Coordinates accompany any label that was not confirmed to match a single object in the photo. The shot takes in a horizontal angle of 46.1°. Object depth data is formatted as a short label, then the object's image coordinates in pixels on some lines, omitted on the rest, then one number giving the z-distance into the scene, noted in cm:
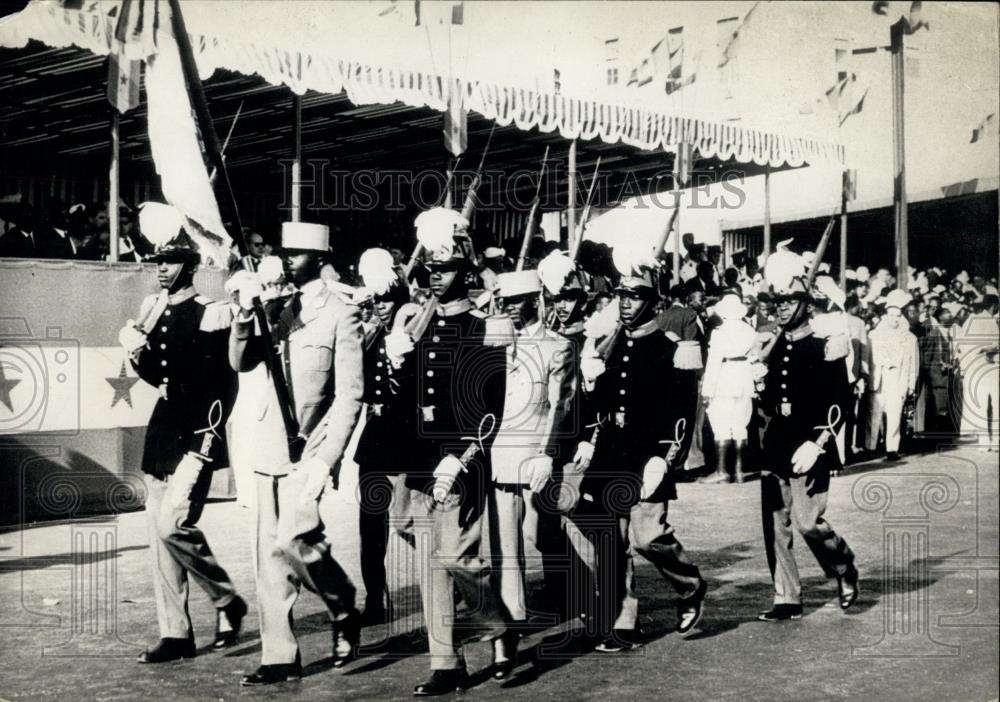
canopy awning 700
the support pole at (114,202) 809
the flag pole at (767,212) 1012
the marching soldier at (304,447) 559
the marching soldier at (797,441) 681
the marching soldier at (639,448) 639
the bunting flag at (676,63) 789
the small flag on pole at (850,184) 845
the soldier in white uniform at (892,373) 1104
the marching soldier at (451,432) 556
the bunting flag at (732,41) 718
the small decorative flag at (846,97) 755
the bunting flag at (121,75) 649
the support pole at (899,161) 711
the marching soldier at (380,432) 617
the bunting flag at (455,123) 870
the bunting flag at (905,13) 672
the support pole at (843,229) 838
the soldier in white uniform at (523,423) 653
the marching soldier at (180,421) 586
